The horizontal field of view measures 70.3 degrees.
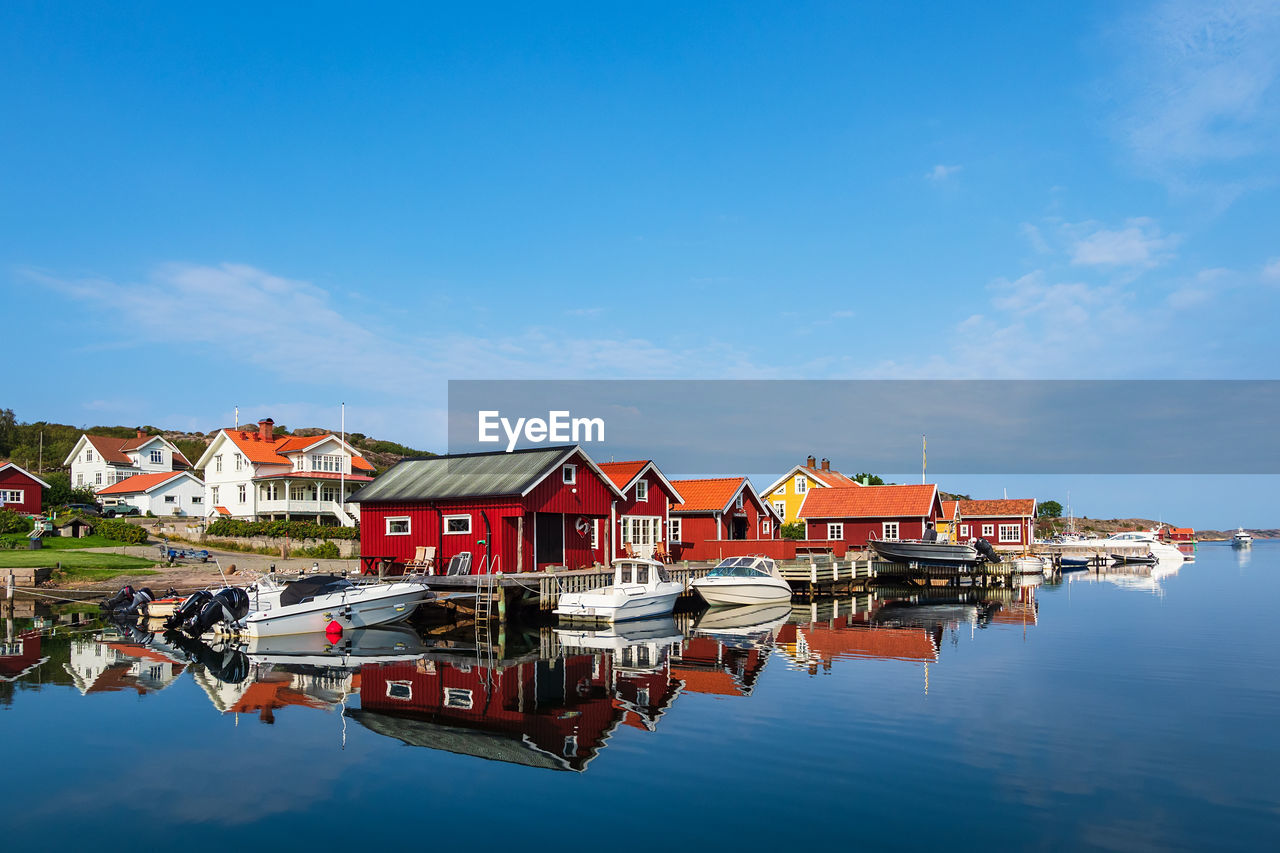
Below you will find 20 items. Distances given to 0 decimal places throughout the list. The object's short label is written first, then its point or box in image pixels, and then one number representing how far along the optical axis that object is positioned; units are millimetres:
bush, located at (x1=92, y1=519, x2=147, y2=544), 52344
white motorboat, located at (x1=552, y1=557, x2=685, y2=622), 32500
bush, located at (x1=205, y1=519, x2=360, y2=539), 49188
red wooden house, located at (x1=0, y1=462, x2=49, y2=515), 62750
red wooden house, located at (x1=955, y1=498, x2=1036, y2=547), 79000
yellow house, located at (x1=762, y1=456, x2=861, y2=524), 74875
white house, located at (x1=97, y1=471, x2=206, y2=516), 74062
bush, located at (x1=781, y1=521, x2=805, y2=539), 68438
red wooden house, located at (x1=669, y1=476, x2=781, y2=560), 49306
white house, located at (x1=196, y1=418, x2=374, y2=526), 64438
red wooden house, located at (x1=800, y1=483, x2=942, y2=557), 62250
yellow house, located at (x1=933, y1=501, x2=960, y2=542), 67250
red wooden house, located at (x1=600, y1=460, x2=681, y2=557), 41875
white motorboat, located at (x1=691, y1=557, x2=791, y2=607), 39938
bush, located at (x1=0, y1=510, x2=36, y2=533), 53225
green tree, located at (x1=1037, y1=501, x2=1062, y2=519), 172162
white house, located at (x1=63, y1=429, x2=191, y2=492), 82312
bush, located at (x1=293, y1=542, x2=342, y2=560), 47531
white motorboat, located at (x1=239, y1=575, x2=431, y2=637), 29438
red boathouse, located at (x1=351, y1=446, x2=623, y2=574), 35125
